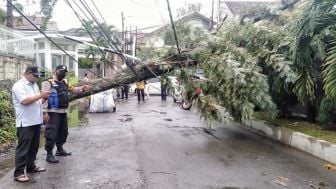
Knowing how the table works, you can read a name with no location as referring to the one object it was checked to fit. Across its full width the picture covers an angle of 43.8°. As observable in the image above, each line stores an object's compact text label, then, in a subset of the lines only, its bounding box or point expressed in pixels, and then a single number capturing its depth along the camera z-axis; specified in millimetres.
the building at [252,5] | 12266
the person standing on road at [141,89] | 23656
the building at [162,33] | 11445
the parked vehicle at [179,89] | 10992
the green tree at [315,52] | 7317
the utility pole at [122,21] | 46656
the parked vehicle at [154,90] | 30531
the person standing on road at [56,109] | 7629
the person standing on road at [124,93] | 25803
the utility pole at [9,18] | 23781
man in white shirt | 6289
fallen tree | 10953
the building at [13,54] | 14153
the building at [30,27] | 27266
